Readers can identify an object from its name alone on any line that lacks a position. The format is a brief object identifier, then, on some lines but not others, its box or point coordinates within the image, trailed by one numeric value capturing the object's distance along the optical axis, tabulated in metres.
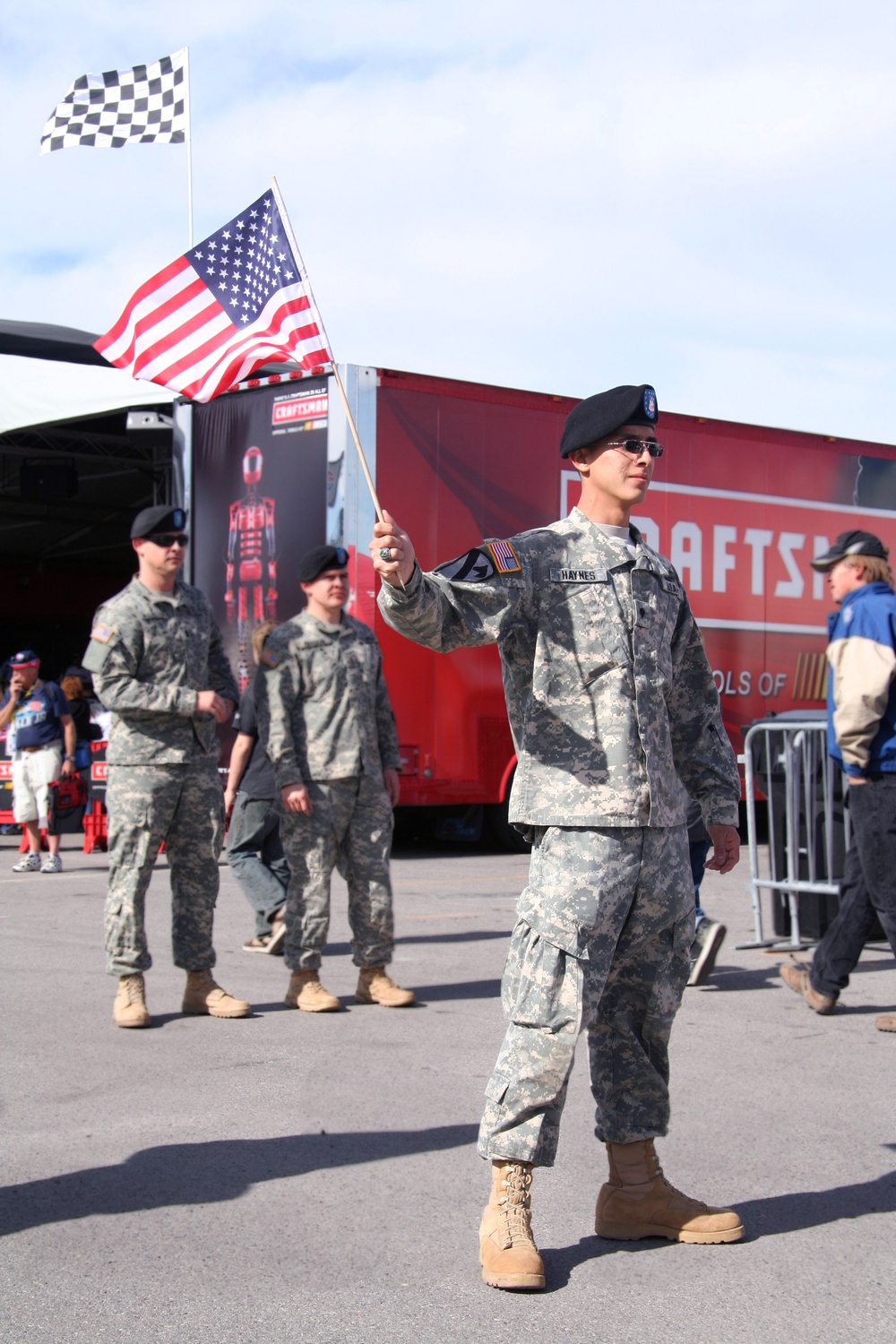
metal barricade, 7.65
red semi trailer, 11.97
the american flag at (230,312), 4.88
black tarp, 16.45
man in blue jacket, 5.60
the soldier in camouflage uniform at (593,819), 3.18
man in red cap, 11.89
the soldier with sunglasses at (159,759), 5.90
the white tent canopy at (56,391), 14.54
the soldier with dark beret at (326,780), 6.21
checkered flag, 10.93
